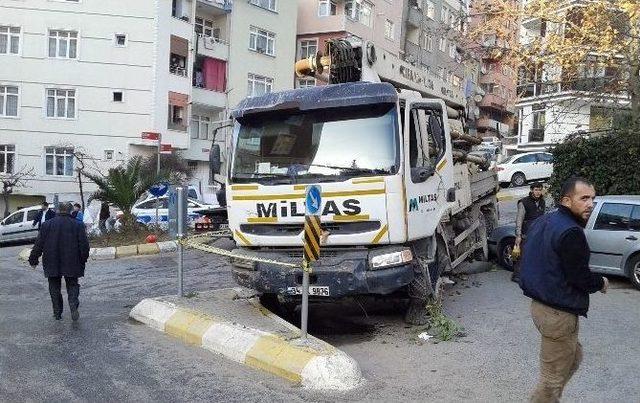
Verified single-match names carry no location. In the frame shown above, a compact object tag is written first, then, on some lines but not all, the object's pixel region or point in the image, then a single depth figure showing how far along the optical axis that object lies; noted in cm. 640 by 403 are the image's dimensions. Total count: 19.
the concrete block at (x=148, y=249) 1695
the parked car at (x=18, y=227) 2292
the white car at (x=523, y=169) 2795
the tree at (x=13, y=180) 2969
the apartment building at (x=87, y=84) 3152
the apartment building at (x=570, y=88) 1483
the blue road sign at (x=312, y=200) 657
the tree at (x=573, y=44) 1373
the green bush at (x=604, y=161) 1563
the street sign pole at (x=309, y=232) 657
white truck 726
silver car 1059
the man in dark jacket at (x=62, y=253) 850
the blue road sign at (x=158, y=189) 1834
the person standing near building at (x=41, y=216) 2091
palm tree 1756
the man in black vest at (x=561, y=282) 415
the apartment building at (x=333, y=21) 4041
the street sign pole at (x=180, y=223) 891
